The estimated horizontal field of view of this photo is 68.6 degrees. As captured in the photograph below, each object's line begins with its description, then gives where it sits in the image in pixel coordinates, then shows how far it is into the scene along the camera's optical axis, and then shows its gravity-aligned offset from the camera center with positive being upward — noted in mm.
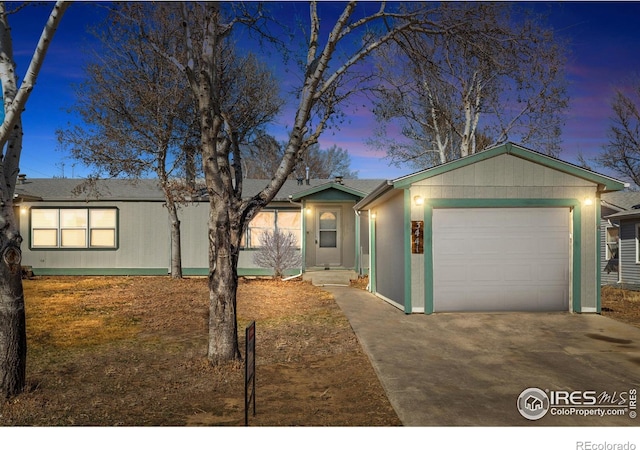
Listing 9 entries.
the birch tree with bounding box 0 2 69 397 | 4848 +127
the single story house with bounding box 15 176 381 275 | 17672 +151
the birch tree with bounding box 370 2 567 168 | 7094 +4499
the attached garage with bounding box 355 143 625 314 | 9984 +102
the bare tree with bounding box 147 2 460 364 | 6234 +1622
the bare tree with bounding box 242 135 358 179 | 35844 +5786
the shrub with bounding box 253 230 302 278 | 16983 -642
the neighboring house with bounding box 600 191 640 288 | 16281 -196
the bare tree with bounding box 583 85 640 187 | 23672 +4811
